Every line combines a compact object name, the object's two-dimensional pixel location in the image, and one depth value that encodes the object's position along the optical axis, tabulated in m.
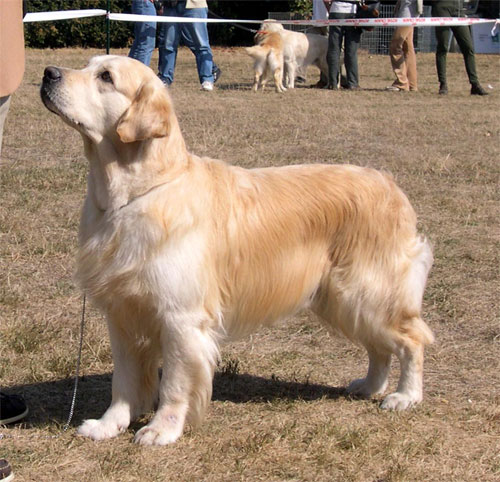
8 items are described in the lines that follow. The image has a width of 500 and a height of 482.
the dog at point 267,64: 15.38
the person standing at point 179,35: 13.70
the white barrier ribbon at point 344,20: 13.38
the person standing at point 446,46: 14.55
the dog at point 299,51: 16.23
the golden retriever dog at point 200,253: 3.34
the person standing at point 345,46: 15.61
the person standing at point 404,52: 15.06
